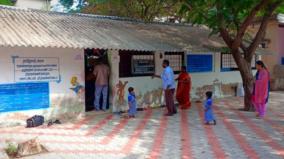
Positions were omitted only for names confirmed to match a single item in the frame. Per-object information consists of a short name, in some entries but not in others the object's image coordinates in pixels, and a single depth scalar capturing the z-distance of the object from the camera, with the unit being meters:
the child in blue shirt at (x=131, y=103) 10.23
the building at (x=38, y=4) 25.78
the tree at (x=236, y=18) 10.01
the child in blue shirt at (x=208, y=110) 9.20
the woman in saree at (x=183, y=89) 12.07
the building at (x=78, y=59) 8.95
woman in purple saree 10.12
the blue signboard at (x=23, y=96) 8.84
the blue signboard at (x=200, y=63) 13.69
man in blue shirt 10.31
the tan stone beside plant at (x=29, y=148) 6.33
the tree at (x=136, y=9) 18.34
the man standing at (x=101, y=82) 10.75
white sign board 9.05
